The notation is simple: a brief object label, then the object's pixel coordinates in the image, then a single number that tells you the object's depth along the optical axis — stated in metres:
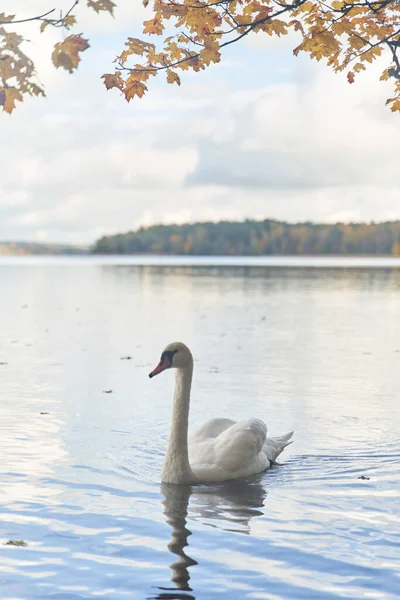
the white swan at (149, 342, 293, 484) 10.36
